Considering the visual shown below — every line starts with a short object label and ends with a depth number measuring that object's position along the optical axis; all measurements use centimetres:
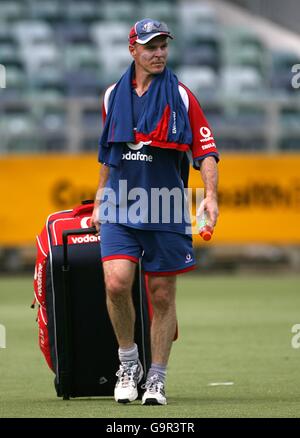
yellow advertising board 3869
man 1341
